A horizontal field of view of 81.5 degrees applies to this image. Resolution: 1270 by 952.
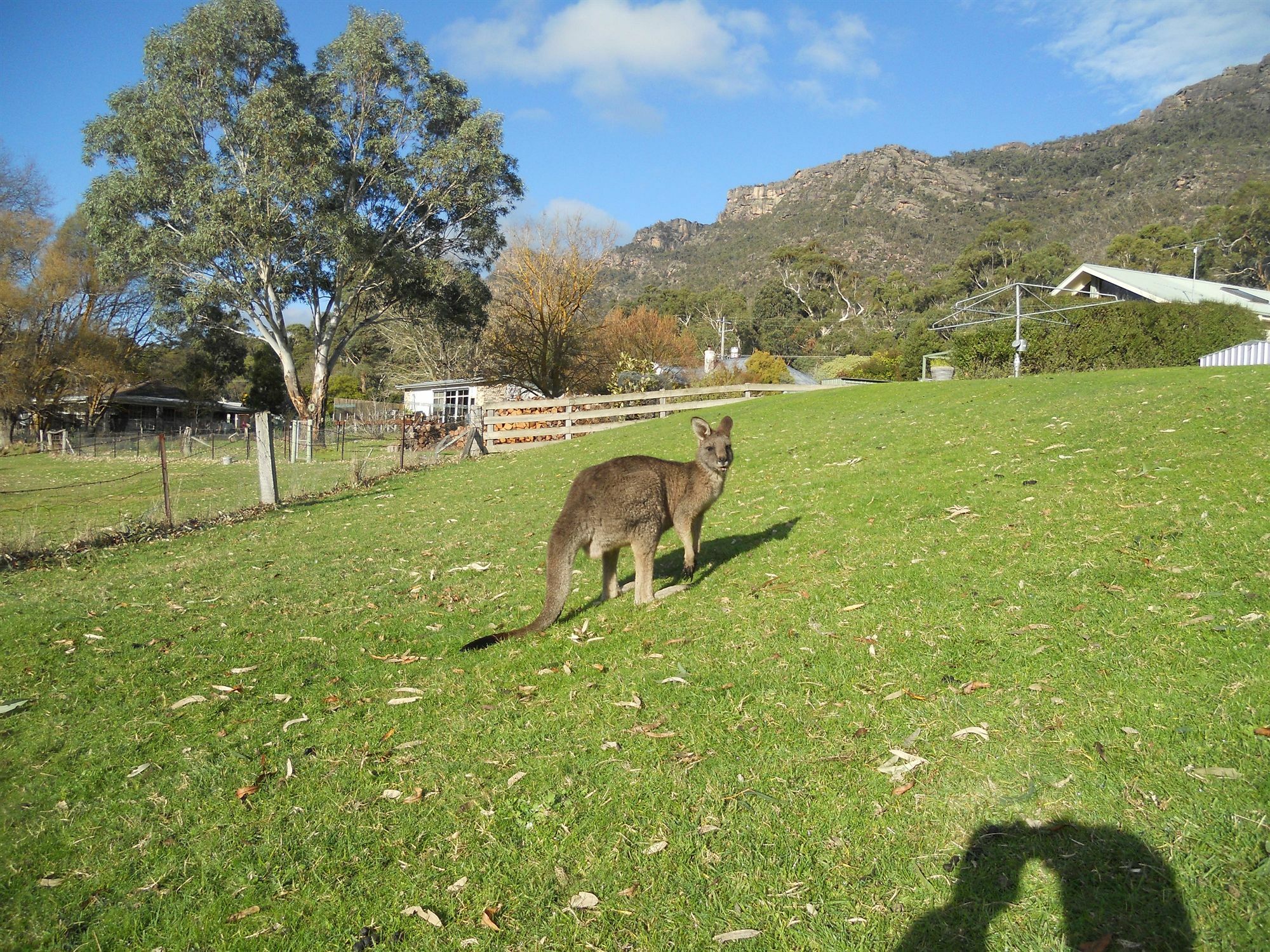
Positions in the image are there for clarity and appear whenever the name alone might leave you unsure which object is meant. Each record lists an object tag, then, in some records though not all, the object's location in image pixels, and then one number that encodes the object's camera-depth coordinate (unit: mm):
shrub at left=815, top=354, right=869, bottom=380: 55562
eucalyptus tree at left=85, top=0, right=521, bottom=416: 33344
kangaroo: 6516
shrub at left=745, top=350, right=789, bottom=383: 42250
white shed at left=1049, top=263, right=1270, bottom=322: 32969
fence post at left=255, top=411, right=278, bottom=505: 15210
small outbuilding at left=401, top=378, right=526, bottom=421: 49875
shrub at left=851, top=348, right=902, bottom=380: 49188
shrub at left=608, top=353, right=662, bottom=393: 38531
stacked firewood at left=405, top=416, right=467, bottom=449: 32656
